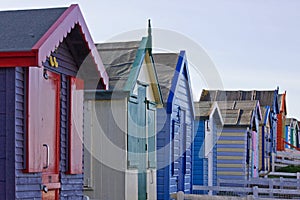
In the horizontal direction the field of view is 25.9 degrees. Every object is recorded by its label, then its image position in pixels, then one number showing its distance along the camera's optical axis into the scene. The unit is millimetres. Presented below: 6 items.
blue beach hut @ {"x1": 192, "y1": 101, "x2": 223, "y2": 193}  21125
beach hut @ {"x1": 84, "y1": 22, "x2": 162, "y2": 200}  13930
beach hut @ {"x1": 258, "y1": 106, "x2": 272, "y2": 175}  30938
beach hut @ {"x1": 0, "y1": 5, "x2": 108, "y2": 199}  8992
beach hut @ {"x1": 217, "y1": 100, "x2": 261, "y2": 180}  24984
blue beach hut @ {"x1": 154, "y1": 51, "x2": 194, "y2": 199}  16750
